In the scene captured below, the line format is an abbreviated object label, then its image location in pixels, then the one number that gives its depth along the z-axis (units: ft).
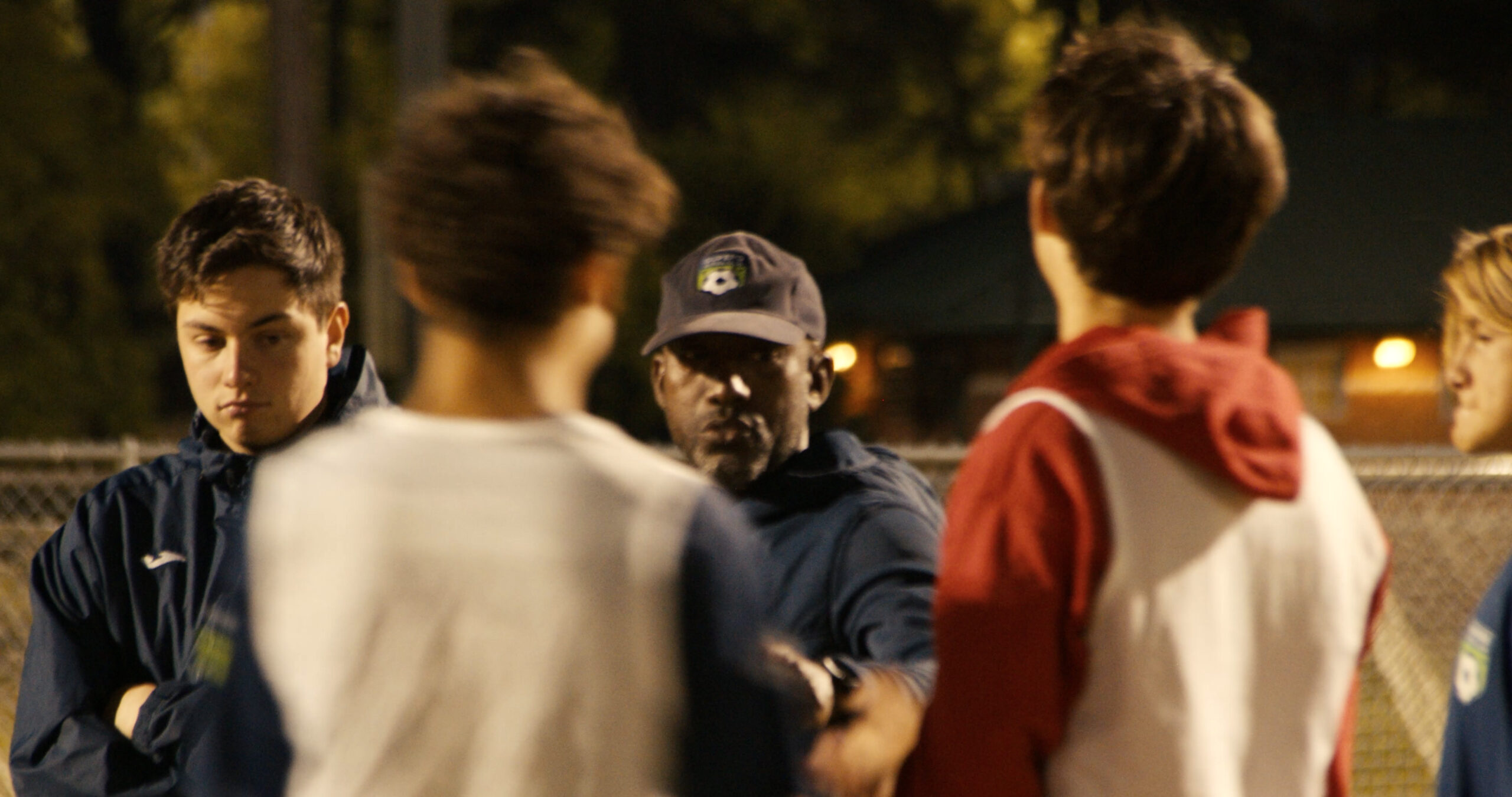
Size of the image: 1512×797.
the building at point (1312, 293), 116.16
